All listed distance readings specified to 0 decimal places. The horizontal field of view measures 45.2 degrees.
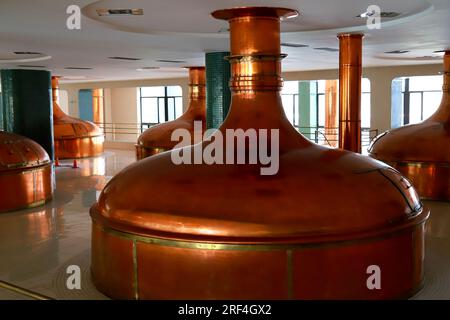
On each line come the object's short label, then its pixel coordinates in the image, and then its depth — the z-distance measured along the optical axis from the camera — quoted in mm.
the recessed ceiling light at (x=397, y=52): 10227
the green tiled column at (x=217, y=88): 9195
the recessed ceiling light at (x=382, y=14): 5668
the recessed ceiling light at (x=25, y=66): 12078
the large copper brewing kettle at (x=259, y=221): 4227
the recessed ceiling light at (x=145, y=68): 13898
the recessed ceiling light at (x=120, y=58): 10750
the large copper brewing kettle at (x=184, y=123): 12234
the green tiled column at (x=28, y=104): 12266
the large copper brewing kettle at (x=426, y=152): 9078
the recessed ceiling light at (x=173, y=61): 11500
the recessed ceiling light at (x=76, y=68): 13516
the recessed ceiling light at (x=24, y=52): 9414
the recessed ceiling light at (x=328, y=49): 9273
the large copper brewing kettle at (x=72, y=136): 16328
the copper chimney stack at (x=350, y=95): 7664
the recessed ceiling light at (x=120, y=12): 5320
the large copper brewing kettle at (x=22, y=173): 8625
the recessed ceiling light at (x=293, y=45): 8342
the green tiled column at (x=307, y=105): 21672
